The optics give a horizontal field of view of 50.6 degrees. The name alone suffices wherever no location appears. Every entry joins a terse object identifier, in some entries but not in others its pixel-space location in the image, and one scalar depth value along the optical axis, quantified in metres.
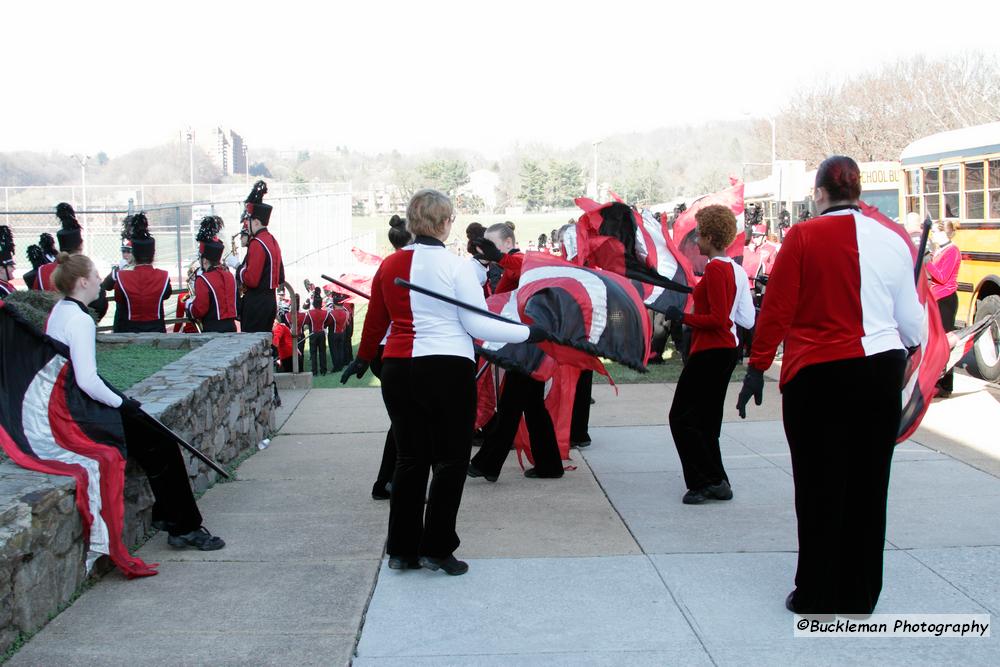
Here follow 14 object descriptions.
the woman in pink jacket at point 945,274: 10.34
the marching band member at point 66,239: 9.37
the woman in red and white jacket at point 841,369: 4.19
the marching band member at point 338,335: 15.03
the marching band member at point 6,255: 9.43
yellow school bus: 12.27
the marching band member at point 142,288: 9.13
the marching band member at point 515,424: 6.84
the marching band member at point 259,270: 9.16
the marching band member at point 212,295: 9.80
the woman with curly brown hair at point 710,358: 6.05
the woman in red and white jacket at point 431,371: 4.77
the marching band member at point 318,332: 14.70
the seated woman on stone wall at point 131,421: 4.91
